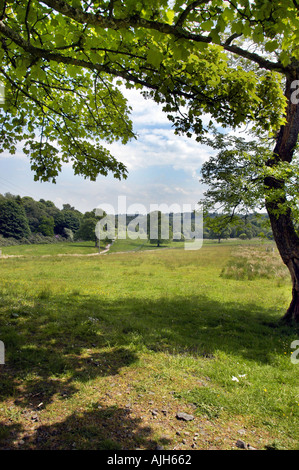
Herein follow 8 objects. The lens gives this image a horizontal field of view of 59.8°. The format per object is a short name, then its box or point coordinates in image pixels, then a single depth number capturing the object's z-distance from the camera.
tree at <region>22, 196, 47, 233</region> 63.00
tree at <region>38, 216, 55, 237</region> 61.41
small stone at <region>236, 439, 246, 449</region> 3.67
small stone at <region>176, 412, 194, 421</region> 4.17
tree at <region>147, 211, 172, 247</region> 83.44
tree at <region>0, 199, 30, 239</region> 53.71
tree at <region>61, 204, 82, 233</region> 72.30
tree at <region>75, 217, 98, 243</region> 64.75
